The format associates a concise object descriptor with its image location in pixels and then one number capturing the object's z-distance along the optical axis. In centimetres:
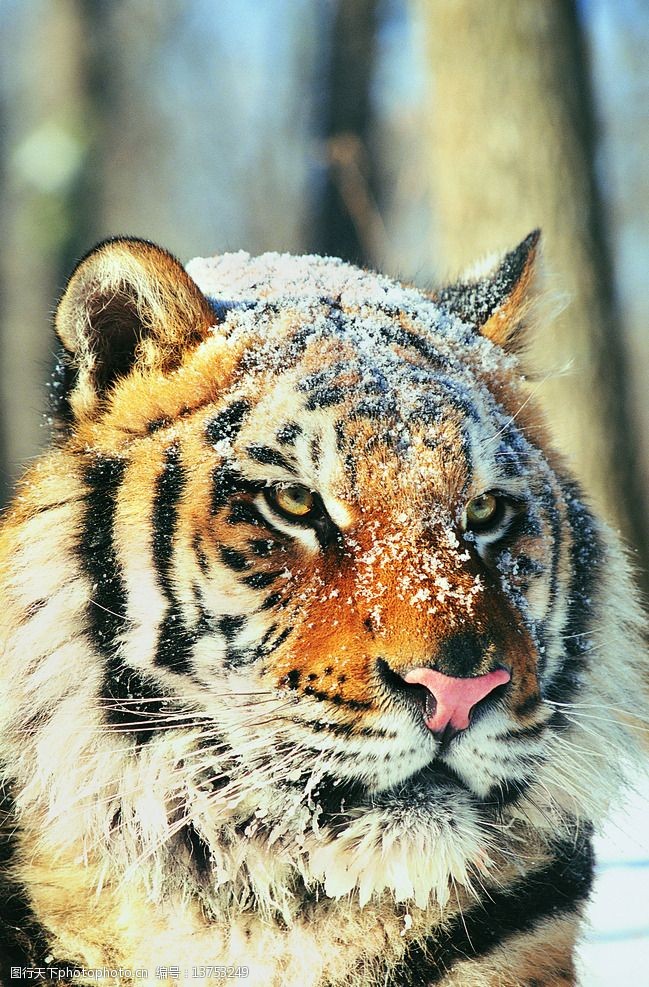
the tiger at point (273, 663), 437
